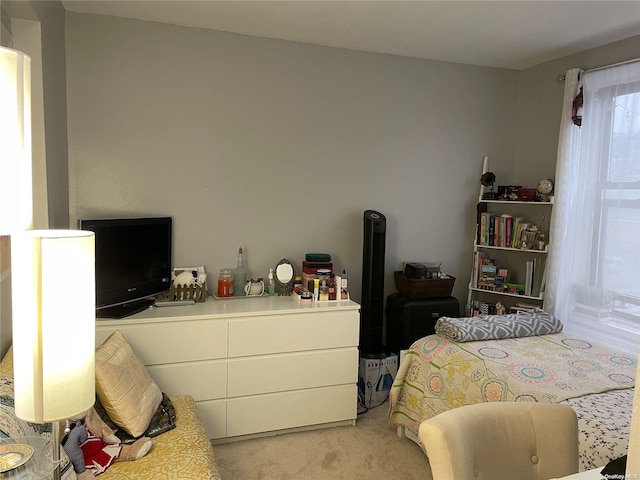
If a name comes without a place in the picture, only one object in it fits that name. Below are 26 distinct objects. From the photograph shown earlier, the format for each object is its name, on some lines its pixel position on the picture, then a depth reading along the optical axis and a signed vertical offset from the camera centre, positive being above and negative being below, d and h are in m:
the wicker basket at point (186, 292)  3.08 -0.61
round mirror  3.34 -0.52
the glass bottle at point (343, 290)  3.27 -0.59
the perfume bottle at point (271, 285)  3.35 -0.59
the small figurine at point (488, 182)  3.89 +0.22
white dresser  2.74 -0.95
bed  1.98 -0.84
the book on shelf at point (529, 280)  3.71 -0.54
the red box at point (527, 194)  3.70 +0.13
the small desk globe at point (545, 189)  3.62 +0.17
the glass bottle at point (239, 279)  3.31 -0.55
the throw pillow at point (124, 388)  2.07 -0.86
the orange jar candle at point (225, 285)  3.22 -0.58
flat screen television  2.72 -0.40
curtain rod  3.09 +1.00
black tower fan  3.42 -0.59
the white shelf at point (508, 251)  3.69 -0.35
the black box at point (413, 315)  3.55 -0.82
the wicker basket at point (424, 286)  3.59 -0.61
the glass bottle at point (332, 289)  3.25 -0.58
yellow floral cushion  1.88 -1.09
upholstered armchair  1.27 -0.66
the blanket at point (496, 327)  2.89 -0.74
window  3.10 +0.04
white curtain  3.12 -0.01
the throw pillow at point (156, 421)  2.10 -1.06
